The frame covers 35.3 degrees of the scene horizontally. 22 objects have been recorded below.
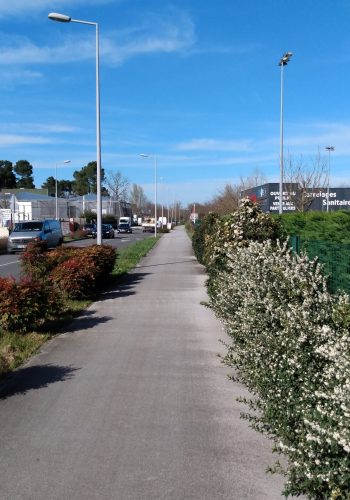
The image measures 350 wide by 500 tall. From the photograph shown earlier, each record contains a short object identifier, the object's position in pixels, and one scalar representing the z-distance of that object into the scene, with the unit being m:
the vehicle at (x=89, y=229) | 59.80
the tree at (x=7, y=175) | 119.06
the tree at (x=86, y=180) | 132.75
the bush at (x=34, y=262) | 12.10
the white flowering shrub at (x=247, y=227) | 10.69
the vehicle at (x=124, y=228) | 80.00
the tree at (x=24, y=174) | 126.19
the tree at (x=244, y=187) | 52.13
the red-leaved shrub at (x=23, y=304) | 8.22
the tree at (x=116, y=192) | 119.01
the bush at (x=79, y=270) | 11.73
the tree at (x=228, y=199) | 43.38
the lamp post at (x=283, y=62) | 26.38
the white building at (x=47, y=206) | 68.75
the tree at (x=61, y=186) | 138.62
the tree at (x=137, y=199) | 144.68
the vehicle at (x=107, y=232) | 57.87
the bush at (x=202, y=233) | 20.61
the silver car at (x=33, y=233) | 32.88
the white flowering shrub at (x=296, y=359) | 2.76
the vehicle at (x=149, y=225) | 85.06
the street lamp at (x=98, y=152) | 19.12
